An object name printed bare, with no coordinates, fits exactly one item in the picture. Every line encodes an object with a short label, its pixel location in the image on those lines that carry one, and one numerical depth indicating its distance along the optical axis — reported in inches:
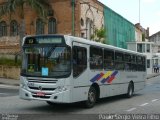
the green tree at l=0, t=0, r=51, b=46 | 1075.7
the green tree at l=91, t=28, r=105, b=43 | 1206.3
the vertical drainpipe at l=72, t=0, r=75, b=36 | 1234.5
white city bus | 398.2
